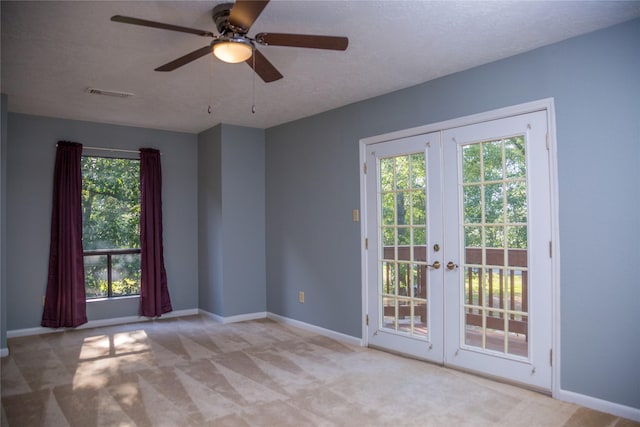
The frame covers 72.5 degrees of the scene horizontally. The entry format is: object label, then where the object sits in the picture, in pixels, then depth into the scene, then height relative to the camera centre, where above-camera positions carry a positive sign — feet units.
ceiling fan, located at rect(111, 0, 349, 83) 7.56 +3.32
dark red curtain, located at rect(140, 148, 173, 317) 18.48 -0.91
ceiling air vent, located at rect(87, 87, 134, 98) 13.53 +4.03
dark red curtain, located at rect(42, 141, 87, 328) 16.61 -1.06
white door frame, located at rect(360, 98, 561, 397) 10.08 +0.28
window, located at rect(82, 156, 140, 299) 17.81 -0.25
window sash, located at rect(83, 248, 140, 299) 17.81 -2.19
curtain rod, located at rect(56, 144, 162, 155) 17.71 +2.93
